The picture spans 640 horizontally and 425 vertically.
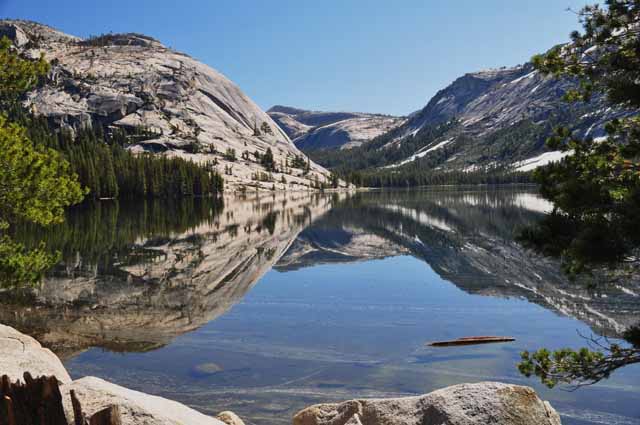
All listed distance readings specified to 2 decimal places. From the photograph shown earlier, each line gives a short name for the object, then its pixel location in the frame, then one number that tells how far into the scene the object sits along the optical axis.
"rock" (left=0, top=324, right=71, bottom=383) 10.91
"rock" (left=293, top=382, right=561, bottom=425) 8.06
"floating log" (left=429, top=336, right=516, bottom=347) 19.48
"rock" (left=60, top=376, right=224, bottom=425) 7.55
